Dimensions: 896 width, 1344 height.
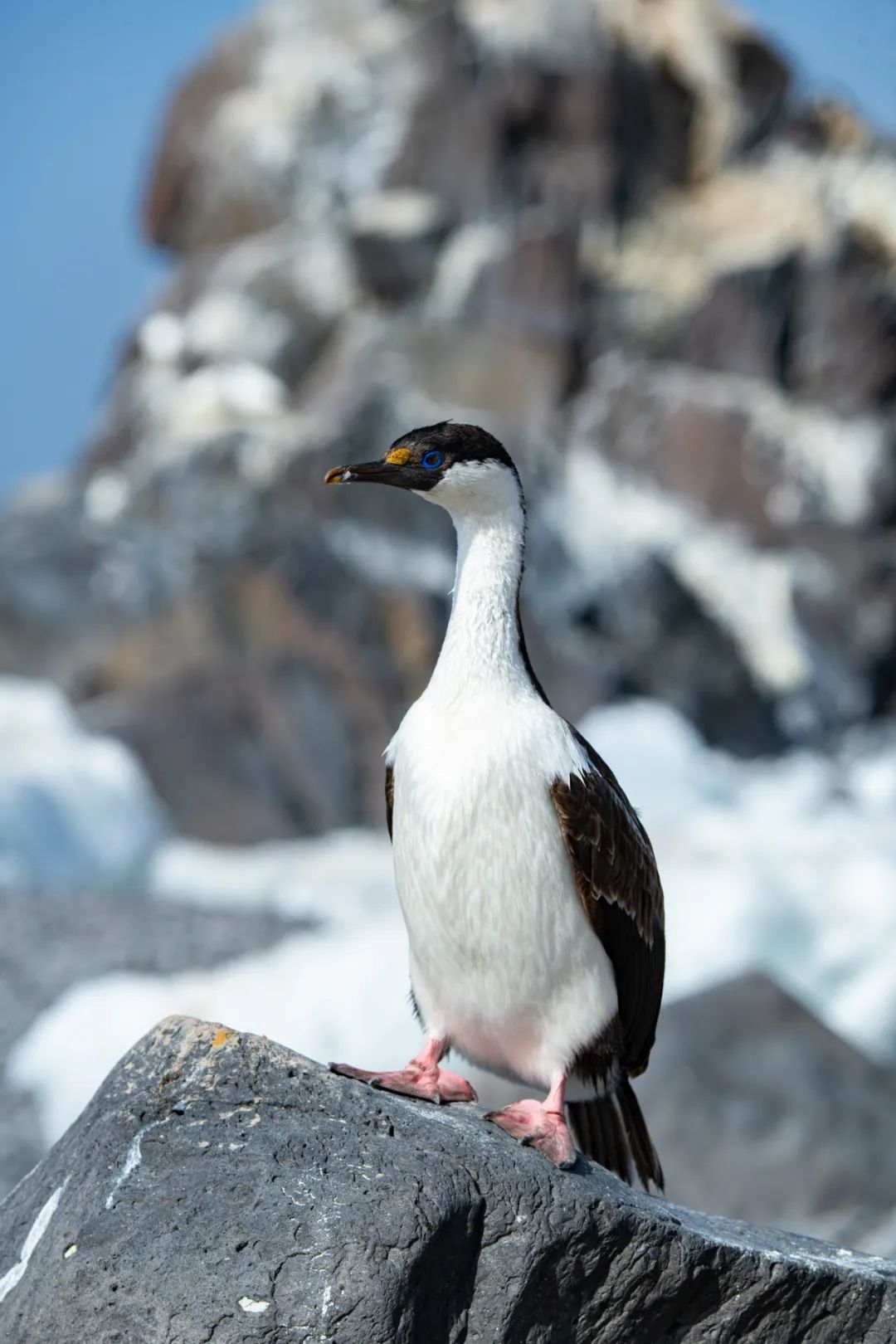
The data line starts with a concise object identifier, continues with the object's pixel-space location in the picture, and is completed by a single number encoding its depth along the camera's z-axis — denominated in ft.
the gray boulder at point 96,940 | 76.33
